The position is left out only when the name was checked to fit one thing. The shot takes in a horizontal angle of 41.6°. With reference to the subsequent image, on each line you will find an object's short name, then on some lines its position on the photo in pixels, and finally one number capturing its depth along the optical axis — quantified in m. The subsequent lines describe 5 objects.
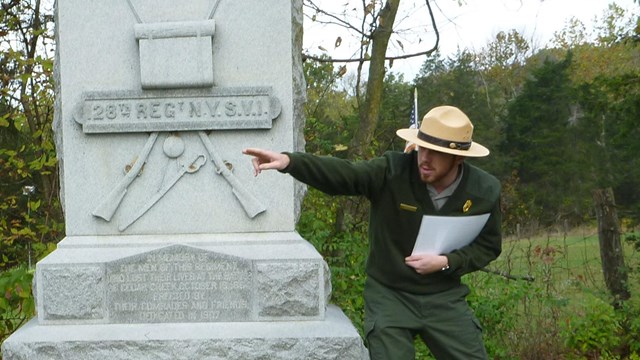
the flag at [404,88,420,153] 4.15
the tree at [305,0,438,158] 7.59
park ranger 3.80
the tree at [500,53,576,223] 25.36
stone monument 4.41
